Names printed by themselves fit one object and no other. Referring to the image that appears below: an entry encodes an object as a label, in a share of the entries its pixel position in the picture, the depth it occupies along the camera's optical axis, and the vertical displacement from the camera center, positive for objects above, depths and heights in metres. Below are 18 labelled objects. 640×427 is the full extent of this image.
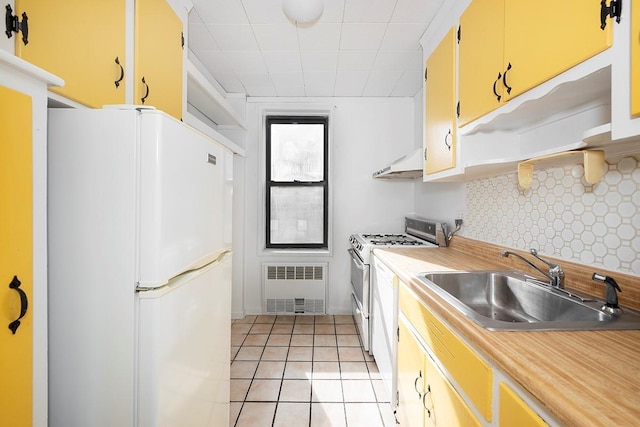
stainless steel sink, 0.88 -0.36
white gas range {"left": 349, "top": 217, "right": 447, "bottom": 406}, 1.81 -0.60
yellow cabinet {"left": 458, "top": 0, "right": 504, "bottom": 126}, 1.25 +0.73
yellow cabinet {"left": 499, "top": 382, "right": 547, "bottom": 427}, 0.62 -0.46
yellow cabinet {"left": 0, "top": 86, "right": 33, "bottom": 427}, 0.65 -0.12
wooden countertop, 0.53 -0.36
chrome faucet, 1.21 -0.27
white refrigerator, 0.87 -0.18
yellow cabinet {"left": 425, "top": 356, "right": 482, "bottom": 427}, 0.89 -0.66
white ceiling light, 1.67 +1.19
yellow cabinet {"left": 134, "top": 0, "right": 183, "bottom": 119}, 1.30 +0.76
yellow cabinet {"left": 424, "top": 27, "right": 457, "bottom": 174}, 1.70 +0.67
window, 3.45 +0.31
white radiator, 3.30 -0.89
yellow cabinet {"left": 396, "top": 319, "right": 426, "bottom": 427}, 1.28 -0.84
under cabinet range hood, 2.34 +0.36
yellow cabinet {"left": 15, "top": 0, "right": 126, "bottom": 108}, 0.86 +0.55
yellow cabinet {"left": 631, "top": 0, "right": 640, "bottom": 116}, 0.70 +0.38
